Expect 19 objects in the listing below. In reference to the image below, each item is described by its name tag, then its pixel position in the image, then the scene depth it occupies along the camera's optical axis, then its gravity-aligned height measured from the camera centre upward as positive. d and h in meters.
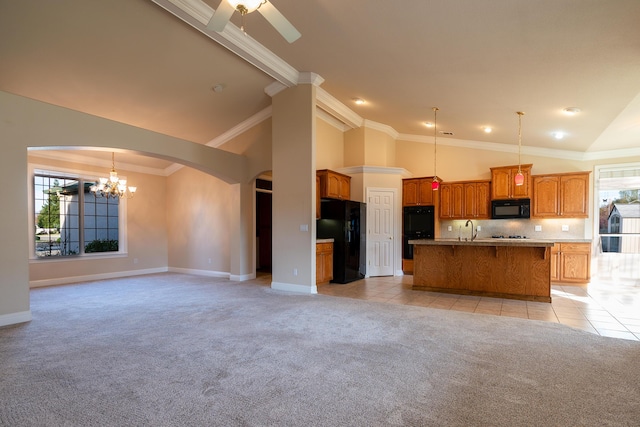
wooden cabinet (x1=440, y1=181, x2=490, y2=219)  7.50 +0.29
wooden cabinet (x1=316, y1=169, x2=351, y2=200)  6.73 +0.59
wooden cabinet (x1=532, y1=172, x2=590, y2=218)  6.70 +0.35
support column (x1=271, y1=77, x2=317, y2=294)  5.82 +0.42
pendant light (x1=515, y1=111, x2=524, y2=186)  5.37 +0.62
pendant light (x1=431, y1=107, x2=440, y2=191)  6.23 +1.81
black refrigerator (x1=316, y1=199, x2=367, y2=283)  6.70 -0.46
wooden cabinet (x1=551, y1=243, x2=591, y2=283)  6.44 -1.03
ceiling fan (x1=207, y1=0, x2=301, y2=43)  2.62 +1.69
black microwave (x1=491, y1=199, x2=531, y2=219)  7.02 +0.09
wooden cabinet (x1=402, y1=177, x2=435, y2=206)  7.73 +0.49
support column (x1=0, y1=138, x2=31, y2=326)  3.86 -0.26
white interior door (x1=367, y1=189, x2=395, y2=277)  7.54 -0.49
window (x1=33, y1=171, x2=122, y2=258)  6.75 -0.14
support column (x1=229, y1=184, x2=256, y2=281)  7.14 -0.53
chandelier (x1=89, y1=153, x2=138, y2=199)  6.73 +0.52
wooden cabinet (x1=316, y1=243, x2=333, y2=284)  6.34 -1.03
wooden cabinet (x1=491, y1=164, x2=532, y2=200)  7.04 +0.62
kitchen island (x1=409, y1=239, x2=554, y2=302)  5.05 -0.94
